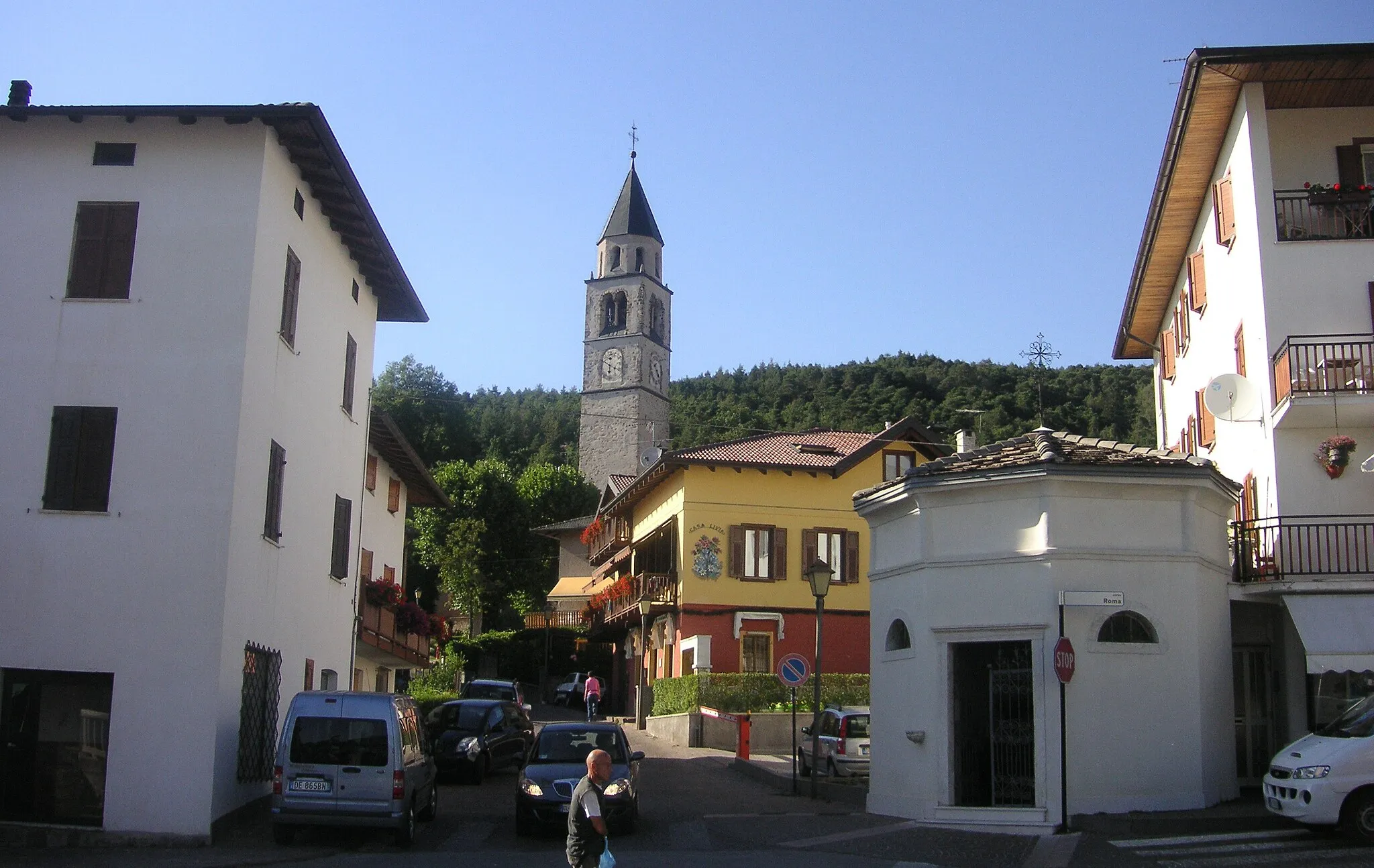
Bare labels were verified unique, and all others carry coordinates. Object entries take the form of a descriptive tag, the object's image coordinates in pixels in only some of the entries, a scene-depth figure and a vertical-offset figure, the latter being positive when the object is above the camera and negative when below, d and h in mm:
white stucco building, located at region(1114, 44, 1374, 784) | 19594 +5201
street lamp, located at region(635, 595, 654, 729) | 40844 +353
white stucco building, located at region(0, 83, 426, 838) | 17047 +2788
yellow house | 38812 +3658
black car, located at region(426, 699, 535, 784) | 24469 -1264
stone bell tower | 81188 +19943
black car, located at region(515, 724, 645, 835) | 17438 -1401
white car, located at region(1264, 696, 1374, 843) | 14758 -1099
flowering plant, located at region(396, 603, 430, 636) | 30281 +1099
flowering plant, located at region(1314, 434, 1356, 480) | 20531 +3518
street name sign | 16938 +1033
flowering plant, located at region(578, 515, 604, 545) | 53531 +5588
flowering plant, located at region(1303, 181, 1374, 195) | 21094 +7778
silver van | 15984 -1206
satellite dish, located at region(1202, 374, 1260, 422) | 21375 +4526
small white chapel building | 16969 +544
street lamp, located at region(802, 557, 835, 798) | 22812 +1626
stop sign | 16172 +238
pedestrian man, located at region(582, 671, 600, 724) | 40688 -651
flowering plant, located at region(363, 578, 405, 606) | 27875 +1578
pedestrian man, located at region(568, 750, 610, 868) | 10610 -1216
